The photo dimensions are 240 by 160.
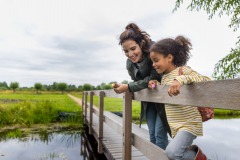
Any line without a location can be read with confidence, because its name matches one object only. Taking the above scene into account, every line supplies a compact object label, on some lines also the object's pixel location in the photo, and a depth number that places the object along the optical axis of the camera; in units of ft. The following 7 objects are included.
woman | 8.96
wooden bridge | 4.56
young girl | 6.03
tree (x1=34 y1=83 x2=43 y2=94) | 301.86
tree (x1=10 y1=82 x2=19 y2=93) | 310.45
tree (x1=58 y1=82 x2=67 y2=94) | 308.67
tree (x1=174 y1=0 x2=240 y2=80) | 22.35
